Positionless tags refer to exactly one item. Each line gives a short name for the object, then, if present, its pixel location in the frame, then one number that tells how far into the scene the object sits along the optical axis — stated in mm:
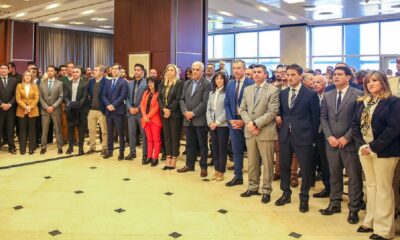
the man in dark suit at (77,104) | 7363
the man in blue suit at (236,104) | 5262
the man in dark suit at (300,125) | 4320
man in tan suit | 4688
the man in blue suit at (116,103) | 6945
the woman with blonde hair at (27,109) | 7332
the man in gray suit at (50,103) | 7523
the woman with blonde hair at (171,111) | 6184
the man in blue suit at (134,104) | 6906
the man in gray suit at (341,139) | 4023
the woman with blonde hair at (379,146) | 3477
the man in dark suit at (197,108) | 5816
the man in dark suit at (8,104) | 7285
